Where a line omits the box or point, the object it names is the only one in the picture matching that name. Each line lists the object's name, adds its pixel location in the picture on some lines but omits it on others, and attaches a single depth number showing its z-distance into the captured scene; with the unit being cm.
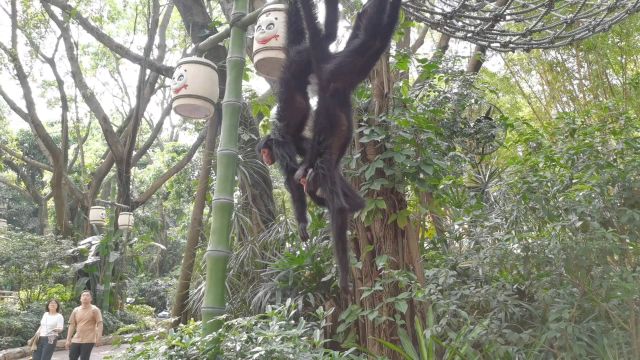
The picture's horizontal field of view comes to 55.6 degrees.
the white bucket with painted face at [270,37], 323
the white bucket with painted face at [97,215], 1068
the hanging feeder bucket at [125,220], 1069
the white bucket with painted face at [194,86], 359
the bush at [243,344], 297
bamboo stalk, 324
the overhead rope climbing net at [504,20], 359
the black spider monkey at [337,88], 248
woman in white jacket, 707
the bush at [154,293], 1766
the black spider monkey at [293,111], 274
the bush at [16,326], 980
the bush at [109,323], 1126
